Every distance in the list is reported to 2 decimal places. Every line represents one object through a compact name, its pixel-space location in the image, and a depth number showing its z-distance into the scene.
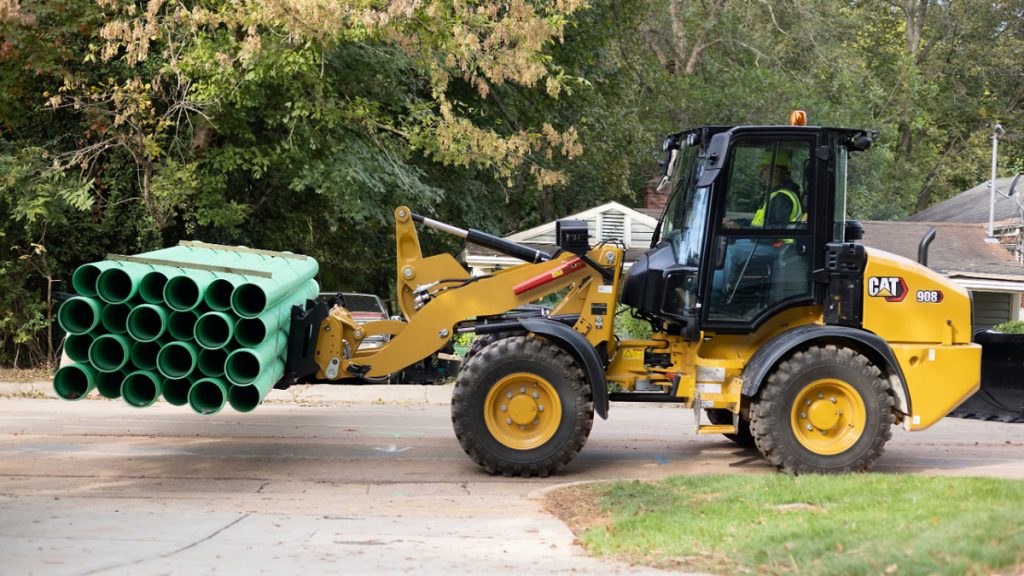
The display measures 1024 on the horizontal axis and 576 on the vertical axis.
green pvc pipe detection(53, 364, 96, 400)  9.45
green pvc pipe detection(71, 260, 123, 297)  9.38
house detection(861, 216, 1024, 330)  26.14
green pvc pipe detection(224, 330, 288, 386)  9.43
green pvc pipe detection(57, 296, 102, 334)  9.35
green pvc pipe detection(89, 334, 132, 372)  9.41
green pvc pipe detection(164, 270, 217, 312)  9.35
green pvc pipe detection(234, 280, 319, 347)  9.52
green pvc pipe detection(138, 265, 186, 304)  9.39
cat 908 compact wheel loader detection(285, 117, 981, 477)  10.52
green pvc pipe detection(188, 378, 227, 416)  9.55
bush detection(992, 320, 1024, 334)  21.82
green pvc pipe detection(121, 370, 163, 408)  9.48
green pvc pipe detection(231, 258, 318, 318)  9.42
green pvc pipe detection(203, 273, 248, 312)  9.41
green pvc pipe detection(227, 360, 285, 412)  9.58
